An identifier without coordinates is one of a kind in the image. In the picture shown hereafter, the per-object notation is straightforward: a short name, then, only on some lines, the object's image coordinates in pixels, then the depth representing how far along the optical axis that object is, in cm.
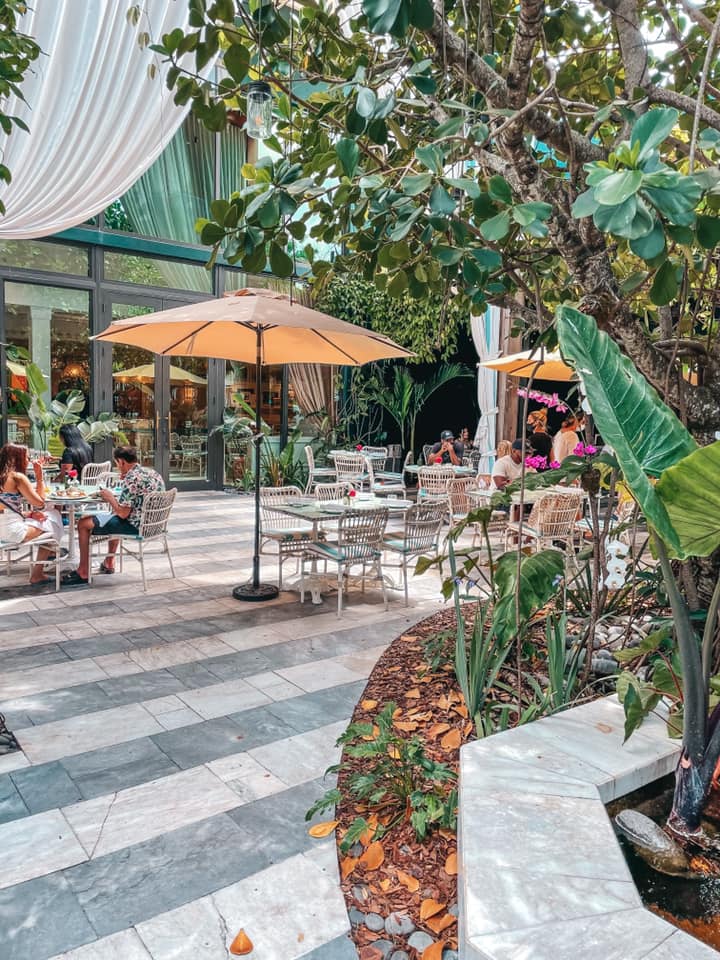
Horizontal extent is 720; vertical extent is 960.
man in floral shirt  560
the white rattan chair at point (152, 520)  549
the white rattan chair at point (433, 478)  800
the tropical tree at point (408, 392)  1243
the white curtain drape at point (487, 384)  934
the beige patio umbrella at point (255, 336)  473
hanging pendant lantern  291
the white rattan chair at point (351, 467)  1004
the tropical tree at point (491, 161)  160
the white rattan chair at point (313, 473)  997
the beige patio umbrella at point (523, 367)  689
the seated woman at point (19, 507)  523
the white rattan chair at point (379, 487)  857
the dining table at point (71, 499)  548
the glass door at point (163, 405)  1091
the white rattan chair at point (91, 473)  759
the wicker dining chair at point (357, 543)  507
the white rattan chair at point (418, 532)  541
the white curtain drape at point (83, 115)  646
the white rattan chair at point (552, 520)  598
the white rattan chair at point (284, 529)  565
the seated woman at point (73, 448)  729
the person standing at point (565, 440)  711
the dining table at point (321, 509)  532
